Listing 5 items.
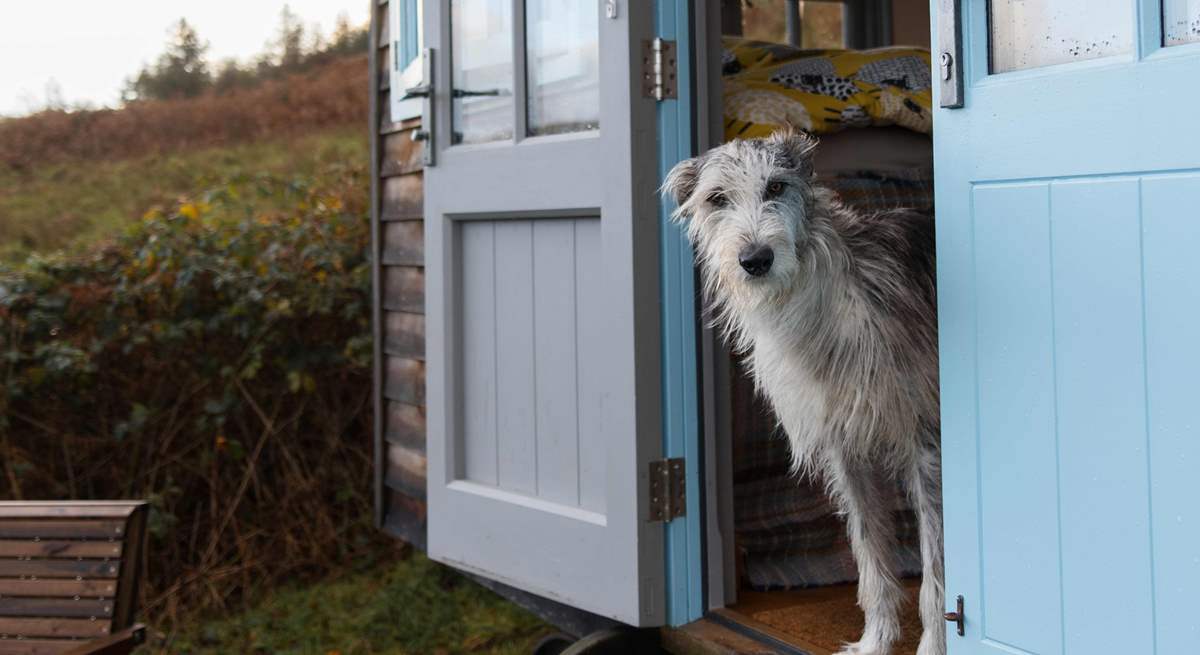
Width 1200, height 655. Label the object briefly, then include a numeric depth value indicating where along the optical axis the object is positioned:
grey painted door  3.14
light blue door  1.92
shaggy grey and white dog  2.54
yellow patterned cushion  3.45
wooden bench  3.20
